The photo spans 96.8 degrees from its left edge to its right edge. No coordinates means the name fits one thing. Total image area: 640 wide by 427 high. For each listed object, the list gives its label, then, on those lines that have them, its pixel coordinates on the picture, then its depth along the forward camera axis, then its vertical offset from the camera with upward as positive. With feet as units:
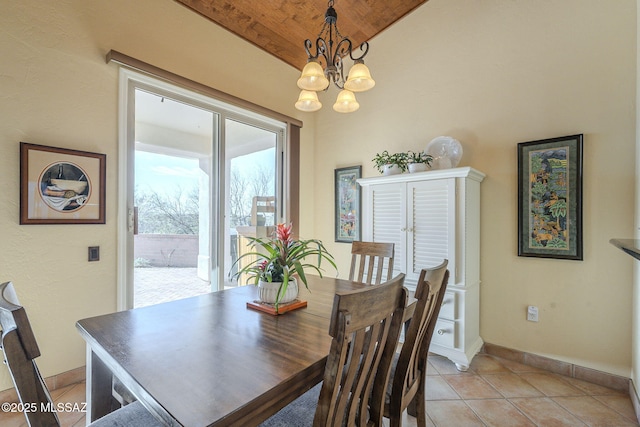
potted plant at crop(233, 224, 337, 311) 4.70 -0.90
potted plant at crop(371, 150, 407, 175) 9.13 +1.68
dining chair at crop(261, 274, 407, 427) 2.57 -1.45
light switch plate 6.72 -0.94
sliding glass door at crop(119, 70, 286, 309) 7.47 +0.79
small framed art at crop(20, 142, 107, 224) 5.92 +0.61
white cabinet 7.66 -0.60
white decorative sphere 8.54 +1.95
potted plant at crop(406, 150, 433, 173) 8.45 +1.59
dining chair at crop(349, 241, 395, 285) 7.11 -1.00
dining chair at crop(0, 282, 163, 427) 2.33 -1.28
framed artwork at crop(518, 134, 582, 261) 7.18 +0.47
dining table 2.41 -1.57
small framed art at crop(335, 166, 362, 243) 11.35 +0.44
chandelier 5.47 +2.75
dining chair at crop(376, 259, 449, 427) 3.73 -2.03
